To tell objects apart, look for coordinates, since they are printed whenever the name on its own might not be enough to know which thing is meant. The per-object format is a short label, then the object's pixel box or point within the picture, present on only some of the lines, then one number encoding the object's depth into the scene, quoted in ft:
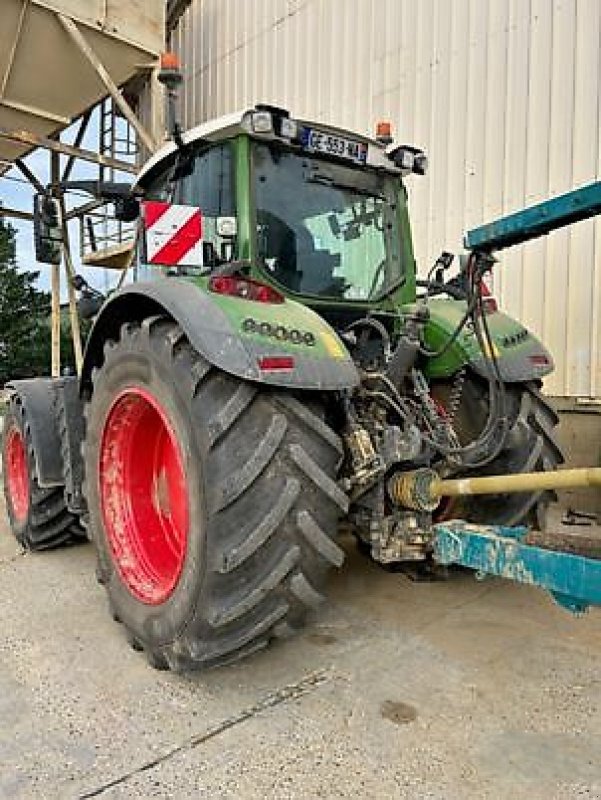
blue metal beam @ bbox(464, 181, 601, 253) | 6.53
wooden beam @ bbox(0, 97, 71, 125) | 27.02
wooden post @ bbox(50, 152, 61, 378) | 26.79
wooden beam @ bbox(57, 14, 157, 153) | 24.00
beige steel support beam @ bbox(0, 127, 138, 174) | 23.63
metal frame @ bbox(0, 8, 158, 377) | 23.93
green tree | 80.28
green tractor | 7.27
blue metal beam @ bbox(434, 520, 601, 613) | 5.70
